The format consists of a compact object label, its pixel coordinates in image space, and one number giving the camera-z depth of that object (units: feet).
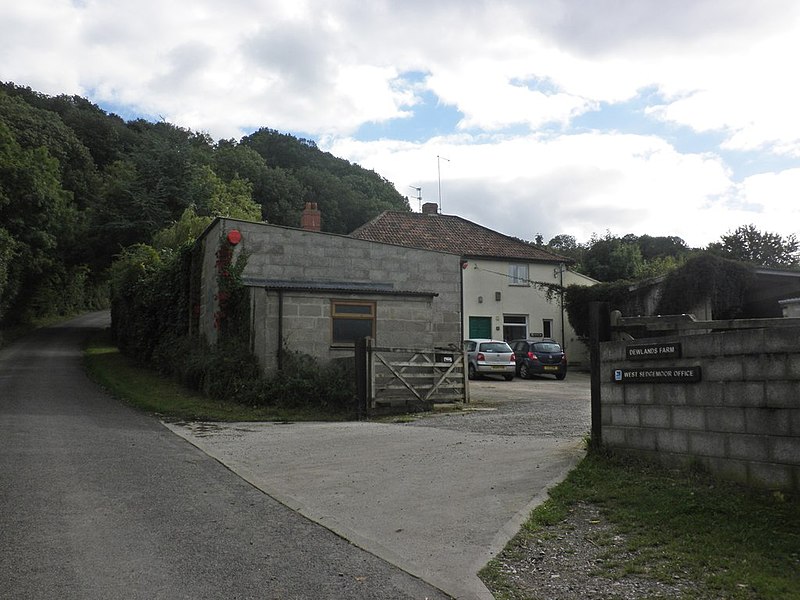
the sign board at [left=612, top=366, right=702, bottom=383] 23.77
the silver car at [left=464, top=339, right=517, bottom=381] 84.89
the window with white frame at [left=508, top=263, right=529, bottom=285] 117.29
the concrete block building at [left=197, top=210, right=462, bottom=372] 55.57
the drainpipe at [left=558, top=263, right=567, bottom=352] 117.61
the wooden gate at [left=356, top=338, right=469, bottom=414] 49.57
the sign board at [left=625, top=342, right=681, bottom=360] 24.64
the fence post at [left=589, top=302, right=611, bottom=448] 28.30
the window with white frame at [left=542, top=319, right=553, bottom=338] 118.73
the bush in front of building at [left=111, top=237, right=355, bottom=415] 52.31
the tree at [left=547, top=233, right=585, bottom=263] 208.50
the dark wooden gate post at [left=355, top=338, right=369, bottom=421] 49.06
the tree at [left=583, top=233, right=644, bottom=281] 155.02
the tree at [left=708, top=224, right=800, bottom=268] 138.00
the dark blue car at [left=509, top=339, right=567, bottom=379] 89.15
